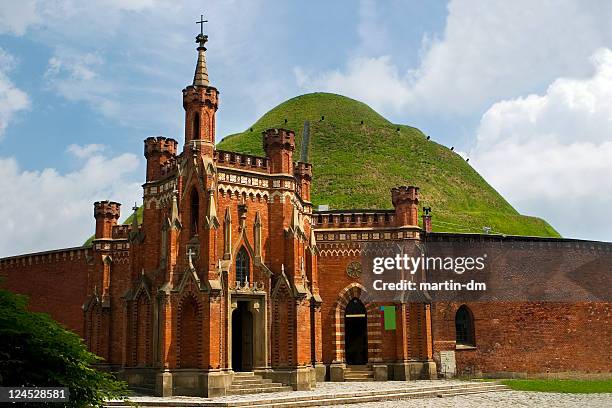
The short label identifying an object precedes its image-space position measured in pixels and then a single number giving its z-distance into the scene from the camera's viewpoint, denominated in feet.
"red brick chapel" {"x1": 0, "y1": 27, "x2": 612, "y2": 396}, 101.14
